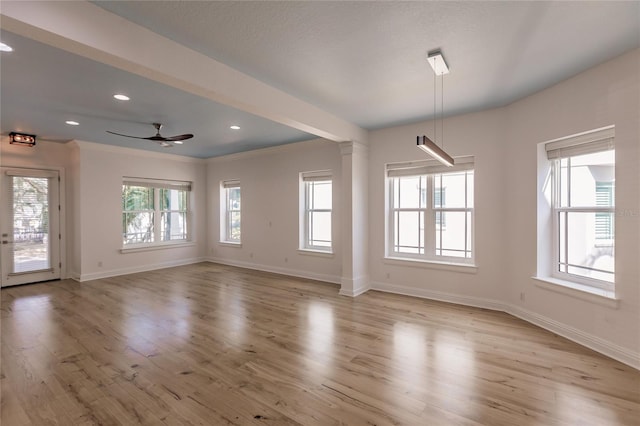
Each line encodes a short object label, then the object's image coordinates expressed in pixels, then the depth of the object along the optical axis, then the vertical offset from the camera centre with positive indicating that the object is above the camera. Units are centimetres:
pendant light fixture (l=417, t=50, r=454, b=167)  243 +136
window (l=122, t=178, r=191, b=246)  683 +0
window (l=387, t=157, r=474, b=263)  459 -2
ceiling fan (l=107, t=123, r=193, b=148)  444 +110
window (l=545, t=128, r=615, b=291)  309 +1
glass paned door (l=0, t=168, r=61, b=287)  550 -28
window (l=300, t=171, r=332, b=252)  612 -1
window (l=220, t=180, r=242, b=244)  776 -6
